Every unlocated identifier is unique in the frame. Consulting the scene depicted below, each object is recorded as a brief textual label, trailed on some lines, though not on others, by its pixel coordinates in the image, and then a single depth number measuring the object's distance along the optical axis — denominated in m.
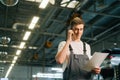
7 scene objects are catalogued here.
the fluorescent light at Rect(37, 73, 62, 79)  13.82
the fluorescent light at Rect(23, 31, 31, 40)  10.85
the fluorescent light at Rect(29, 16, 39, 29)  8.80
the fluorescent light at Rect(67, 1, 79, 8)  8.35
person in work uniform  2.14
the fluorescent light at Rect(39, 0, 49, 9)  6.85
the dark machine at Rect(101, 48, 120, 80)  2.78
